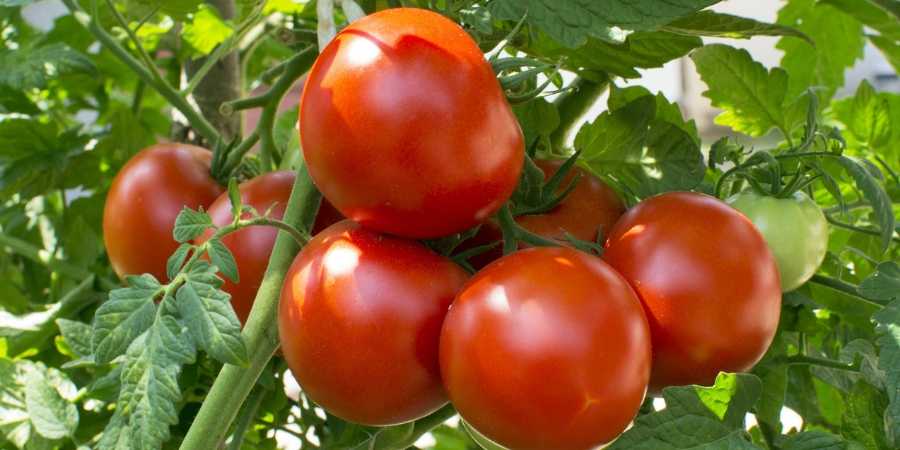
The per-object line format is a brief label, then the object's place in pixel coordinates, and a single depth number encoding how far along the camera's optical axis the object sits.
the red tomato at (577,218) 0.78
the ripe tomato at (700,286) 0.73
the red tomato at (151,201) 0.86
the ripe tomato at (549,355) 0.70
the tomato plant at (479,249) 0.72
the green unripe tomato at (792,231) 0.82
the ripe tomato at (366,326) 0.72
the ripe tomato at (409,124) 0.72
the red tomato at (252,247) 0.79
